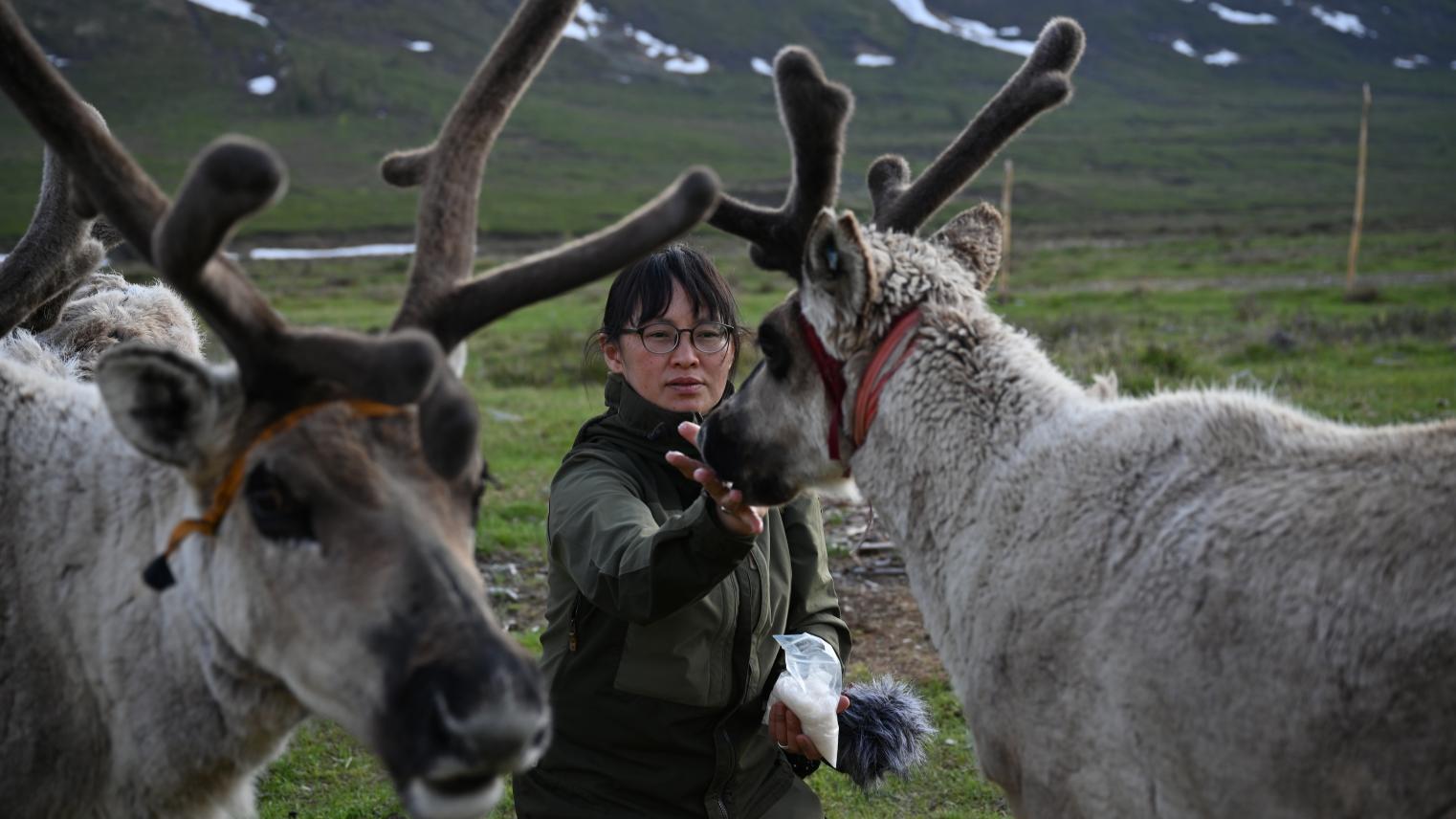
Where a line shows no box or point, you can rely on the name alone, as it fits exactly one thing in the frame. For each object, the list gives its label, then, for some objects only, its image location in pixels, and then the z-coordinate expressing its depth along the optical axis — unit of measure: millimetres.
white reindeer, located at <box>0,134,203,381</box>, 4961
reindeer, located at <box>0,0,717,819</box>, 2992
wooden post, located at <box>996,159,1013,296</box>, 30766
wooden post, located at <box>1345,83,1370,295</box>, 28184
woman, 4402
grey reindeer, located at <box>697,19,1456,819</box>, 3172
